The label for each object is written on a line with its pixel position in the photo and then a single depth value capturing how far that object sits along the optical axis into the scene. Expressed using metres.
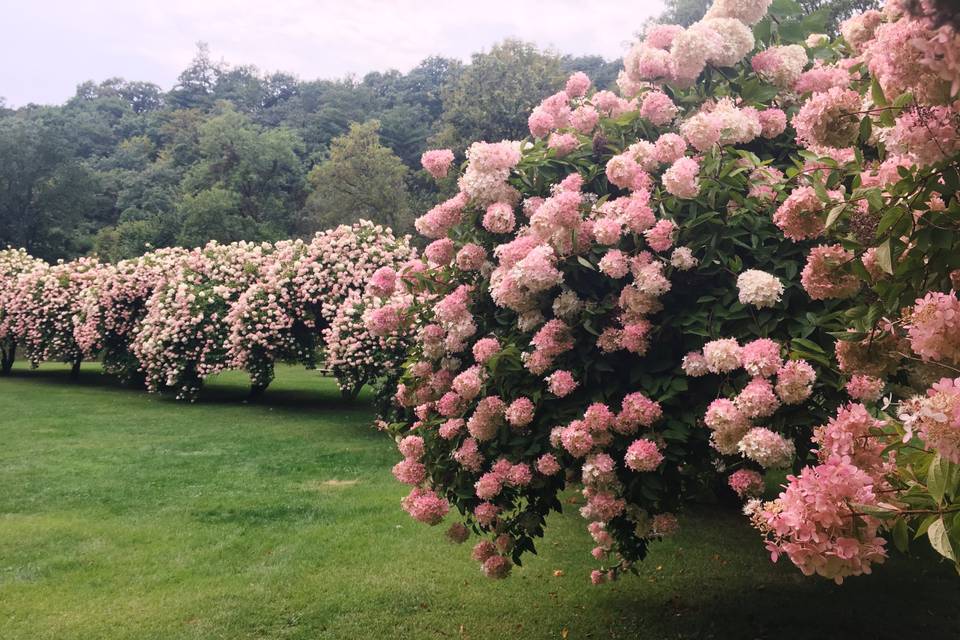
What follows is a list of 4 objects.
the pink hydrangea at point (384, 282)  4.45
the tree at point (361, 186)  33.25
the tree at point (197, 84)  62.06
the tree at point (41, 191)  42.66
